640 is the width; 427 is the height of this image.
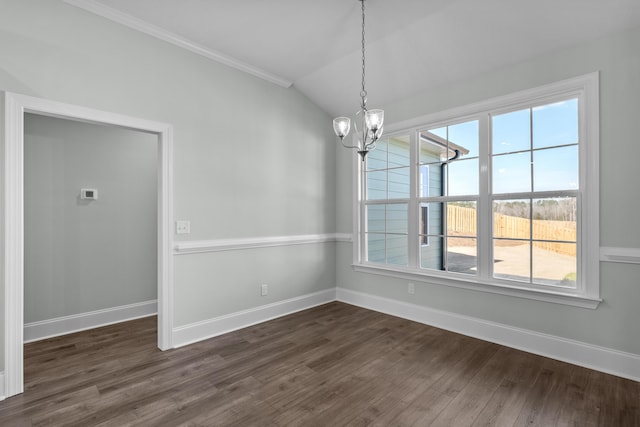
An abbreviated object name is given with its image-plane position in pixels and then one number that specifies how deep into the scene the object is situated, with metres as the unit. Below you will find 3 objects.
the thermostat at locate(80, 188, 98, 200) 3.53
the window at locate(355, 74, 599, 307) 2.73
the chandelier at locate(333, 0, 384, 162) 2.32
